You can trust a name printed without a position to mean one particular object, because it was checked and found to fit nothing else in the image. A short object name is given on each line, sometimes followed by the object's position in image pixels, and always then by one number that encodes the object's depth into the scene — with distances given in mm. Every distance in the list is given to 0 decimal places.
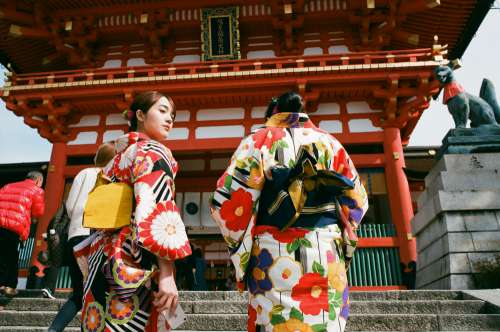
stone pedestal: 5320
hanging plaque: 10180
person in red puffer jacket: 4711
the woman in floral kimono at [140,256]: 1623
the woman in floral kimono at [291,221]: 1817
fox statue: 6023
